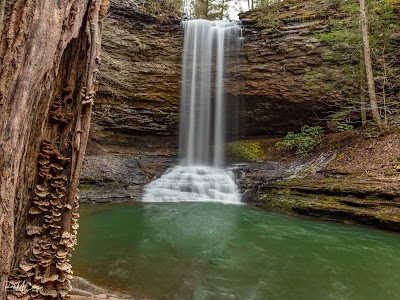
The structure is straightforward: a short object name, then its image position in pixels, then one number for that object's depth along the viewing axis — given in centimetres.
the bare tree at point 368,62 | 1068
